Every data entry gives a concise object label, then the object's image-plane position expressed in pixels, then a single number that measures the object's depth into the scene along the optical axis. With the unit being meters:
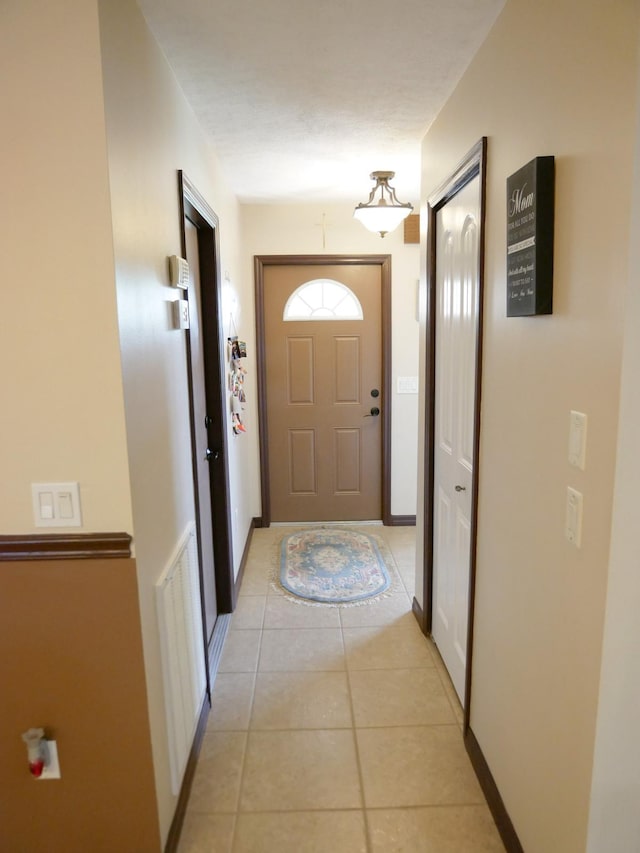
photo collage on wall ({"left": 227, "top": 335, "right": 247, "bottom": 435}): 3.13
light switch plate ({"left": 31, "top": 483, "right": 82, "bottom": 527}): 1.34
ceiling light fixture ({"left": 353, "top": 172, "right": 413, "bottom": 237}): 2.93
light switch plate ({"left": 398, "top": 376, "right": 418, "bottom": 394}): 4.08
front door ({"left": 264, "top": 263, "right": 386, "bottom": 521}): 4.04
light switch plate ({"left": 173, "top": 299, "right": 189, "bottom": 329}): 1.88
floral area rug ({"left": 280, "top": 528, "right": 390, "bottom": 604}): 3.20
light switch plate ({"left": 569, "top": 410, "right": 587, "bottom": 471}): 1.13
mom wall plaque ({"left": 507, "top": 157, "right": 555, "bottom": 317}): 1.25
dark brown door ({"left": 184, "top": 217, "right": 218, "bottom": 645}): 2.38
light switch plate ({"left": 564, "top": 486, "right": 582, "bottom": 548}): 1.15
